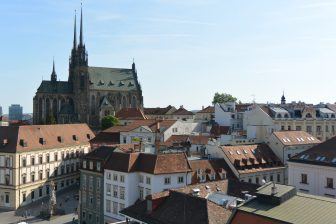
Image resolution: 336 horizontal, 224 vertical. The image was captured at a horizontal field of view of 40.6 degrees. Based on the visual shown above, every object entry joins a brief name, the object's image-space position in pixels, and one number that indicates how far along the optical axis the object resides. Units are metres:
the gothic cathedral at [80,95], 168.75
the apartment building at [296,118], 97.69
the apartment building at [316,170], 50.50
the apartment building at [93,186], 64.12
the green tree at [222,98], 171.69
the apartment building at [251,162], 64.62
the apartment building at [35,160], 80.94
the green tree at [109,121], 144.38
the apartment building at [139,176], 56.75
